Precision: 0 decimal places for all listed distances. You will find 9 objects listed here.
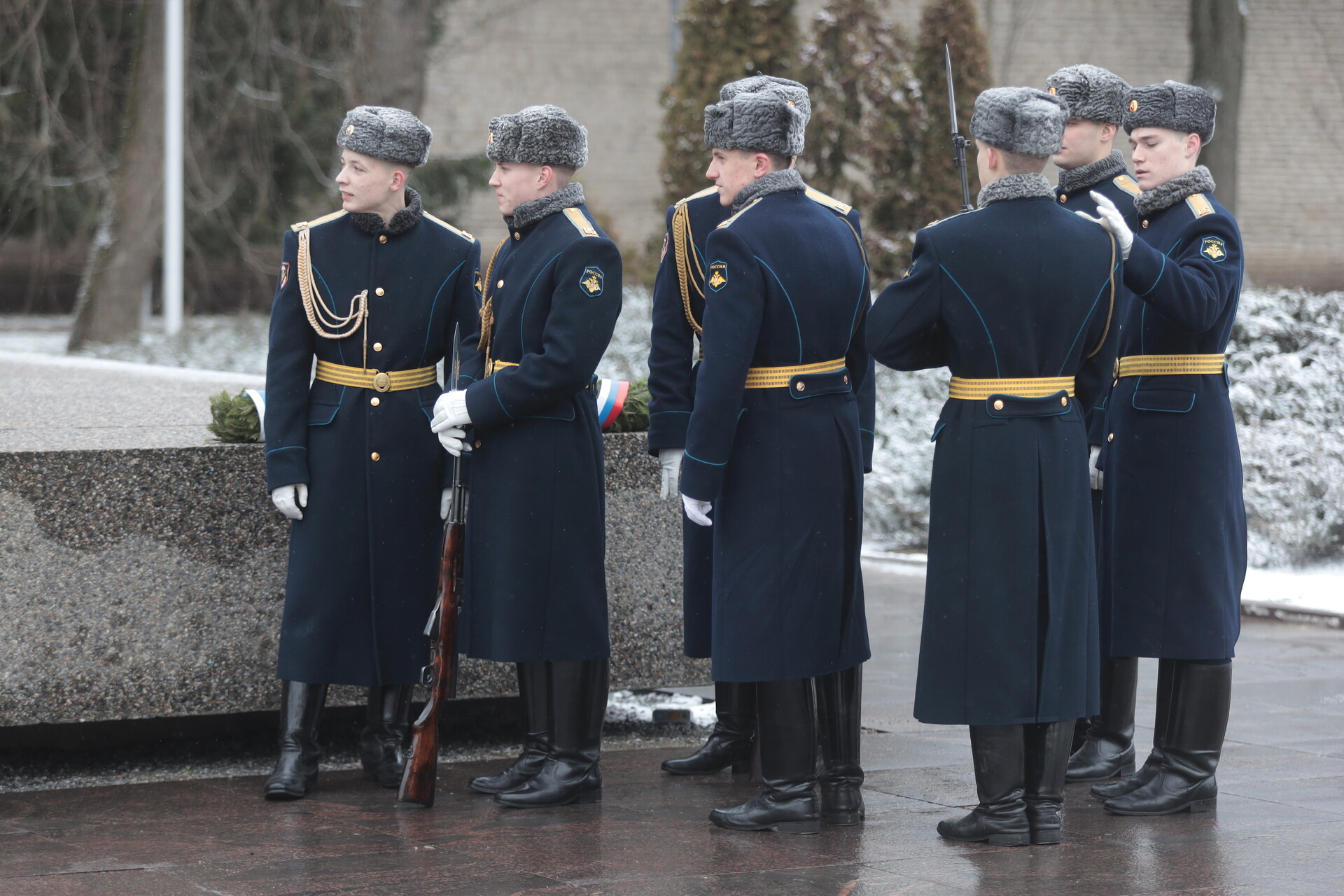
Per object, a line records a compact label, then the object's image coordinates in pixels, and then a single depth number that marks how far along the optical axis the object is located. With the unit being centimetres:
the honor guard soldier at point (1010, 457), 891
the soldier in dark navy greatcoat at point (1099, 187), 1062
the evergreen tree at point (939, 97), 2755
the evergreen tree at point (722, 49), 2677
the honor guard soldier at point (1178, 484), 1000
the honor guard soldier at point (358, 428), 1045
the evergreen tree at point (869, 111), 2769
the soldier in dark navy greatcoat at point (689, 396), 1031
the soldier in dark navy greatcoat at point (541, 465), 992
